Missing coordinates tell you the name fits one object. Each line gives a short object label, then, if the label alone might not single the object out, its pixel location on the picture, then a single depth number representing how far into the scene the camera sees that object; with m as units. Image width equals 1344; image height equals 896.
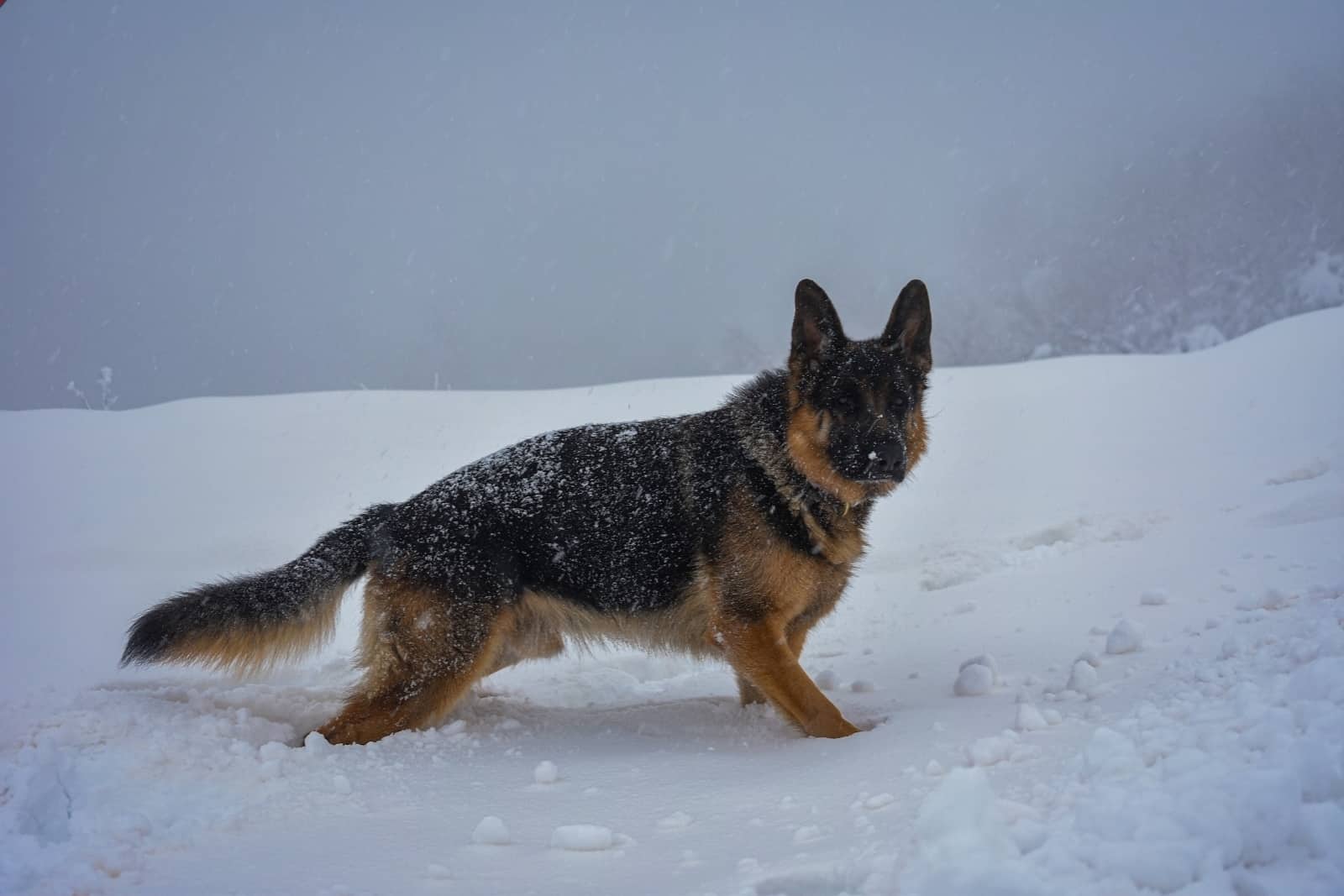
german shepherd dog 4.48
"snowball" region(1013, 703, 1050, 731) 3.28
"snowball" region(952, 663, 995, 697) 4.37
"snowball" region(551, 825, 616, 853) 2.86
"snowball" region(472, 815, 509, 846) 2.92
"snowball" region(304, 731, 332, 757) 3.99
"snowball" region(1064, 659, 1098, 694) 3.88
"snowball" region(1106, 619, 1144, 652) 4.38
